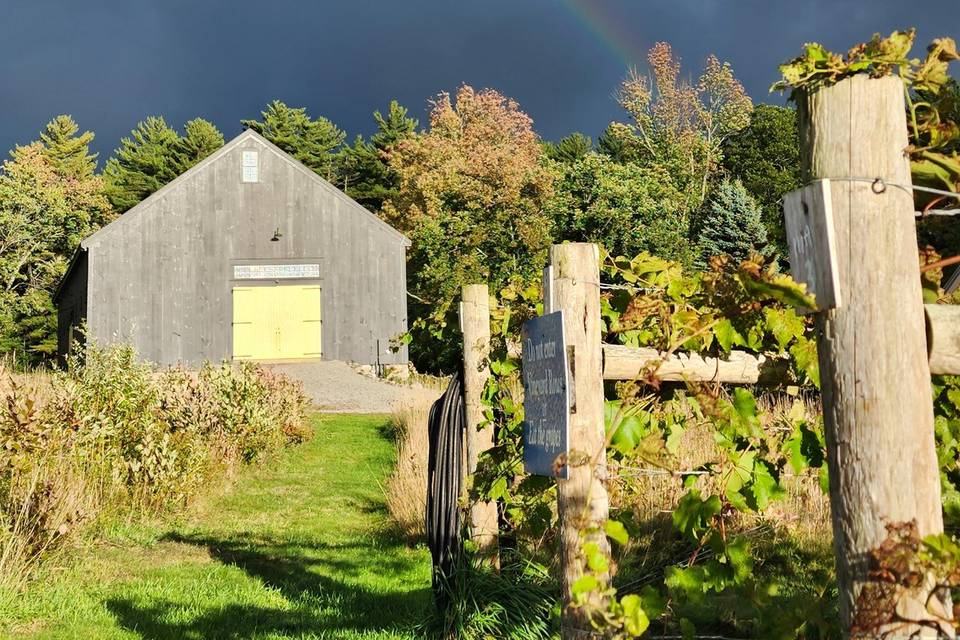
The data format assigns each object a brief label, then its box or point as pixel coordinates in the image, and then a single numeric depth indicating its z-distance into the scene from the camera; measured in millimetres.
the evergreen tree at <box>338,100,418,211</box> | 53281
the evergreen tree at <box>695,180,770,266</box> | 33750
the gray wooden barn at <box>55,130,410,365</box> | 25984
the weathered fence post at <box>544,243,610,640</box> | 3000
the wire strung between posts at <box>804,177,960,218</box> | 2031
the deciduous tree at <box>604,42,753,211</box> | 46188
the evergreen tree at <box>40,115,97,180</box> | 54991
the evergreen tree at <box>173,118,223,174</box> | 54438
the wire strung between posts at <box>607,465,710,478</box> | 3018
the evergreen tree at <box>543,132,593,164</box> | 58906
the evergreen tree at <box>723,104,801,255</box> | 45662
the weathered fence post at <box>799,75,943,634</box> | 1964
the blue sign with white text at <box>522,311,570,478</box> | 2947
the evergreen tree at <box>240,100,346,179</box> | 56469
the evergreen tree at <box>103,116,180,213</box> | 51406
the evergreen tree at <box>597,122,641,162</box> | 46875
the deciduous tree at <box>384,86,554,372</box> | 28641
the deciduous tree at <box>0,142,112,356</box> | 39062
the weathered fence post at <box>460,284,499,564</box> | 5266
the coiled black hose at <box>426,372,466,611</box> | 5145
